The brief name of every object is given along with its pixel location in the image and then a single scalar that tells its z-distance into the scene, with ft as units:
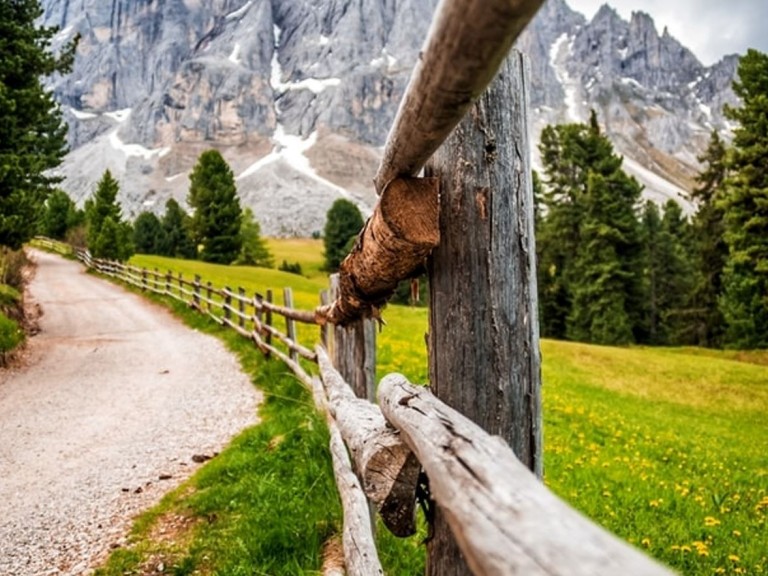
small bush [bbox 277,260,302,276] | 219.00
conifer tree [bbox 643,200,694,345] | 167.02
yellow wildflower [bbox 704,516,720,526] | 17.45
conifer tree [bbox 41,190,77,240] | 188.75
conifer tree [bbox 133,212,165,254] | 216.33
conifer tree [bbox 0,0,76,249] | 43.86
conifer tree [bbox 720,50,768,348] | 89.40
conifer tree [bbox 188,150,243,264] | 185.68
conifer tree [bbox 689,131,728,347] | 129.88
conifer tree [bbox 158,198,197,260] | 213.87
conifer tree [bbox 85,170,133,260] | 119.14
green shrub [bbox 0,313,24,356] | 38.86
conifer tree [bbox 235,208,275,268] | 208.95
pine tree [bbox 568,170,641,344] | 133.80
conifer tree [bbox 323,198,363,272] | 221.46
